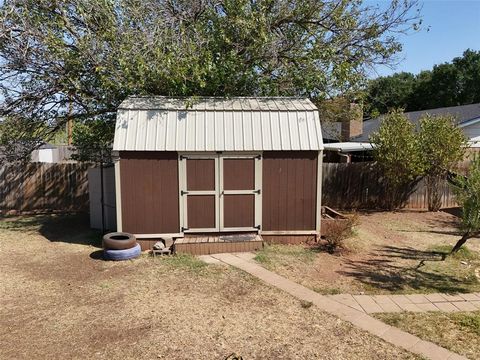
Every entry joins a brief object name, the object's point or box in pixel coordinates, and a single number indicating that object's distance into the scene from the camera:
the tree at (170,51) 9.41
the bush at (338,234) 8.20
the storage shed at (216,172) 8.27
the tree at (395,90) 43.59
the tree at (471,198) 6.60
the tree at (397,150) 12.41
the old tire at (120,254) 7.58
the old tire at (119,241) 7.63
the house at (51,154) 22.49
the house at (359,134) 16.88
